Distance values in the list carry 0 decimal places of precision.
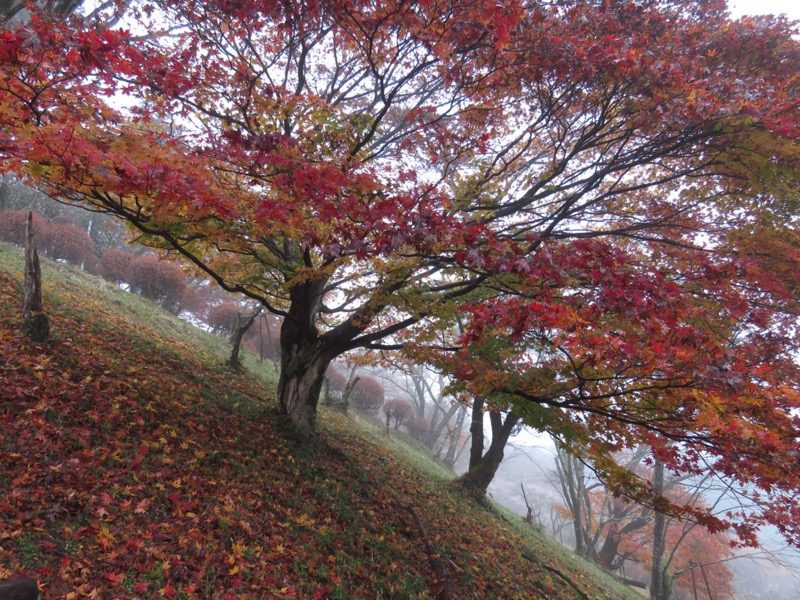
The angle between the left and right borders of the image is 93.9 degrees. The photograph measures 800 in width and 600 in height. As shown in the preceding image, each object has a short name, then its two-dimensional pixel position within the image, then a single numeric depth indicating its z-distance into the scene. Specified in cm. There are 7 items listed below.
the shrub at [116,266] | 1888
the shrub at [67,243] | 1764
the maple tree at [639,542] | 1831
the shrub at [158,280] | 1848
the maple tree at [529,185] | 342
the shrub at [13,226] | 1559
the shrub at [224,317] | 2155
